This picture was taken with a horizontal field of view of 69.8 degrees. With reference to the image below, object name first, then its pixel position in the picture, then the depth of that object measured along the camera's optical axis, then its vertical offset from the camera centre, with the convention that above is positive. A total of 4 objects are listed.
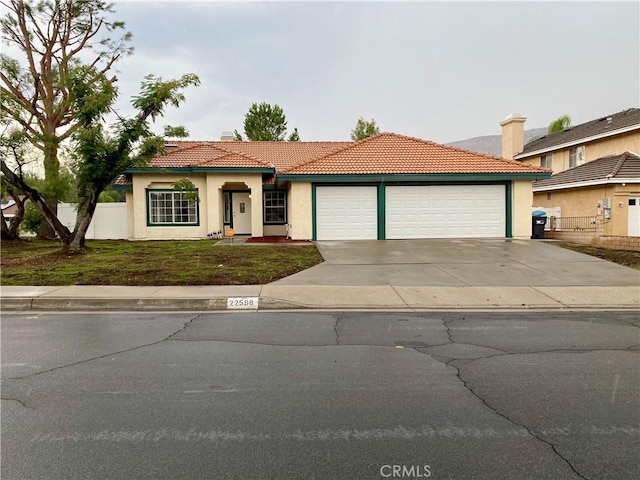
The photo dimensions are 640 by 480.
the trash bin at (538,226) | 20.81 -0.17
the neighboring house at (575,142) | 26.06 +5.08
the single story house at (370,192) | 19.39 +1.42
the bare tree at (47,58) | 22.05 +8.60
